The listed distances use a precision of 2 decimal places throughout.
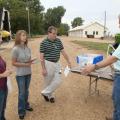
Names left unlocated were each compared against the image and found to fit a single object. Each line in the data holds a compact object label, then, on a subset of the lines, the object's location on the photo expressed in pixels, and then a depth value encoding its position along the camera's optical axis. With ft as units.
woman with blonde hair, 8.01
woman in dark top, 6.67
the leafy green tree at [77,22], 163.68
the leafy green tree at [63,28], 125.56
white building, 124.06
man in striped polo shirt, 9.24
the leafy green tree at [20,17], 72.96
